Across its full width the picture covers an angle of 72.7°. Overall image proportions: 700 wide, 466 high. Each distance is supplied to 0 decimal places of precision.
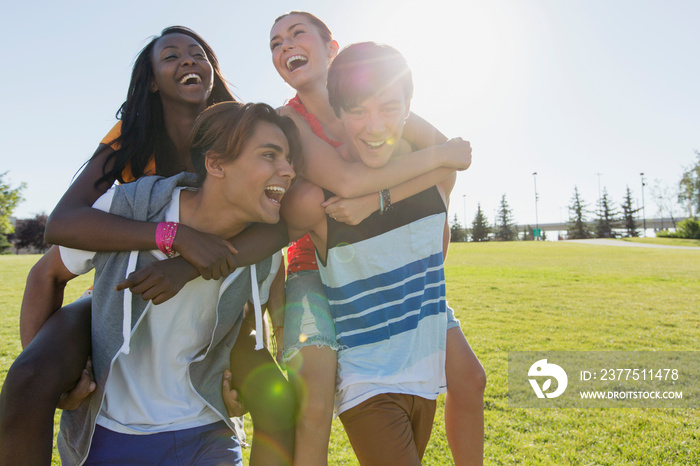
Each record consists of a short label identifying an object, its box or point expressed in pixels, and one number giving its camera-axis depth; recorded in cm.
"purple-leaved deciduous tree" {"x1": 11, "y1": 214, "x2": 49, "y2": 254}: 6394
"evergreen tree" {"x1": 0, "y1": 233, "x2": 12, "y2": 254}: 5706
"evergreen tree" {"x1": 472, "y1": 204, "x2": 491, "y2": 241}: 7700
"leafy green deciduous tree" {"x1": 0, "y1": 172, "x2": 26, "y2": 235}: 4706
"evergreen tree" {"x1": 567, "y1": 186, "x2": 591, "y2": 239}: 7994
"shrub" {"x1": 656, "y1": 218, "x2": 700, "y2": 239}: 4978
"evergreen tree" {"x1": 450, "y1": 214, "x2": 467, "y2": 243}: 7731
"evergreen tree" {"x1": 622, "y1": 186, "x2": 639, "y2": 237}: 8006
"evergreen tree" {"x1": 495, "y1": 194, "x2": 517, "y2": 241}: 8162
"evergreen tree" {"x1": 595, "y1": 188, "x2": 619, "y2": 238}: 8038
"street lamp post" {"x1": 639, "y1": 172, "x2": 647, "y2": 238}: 7875
